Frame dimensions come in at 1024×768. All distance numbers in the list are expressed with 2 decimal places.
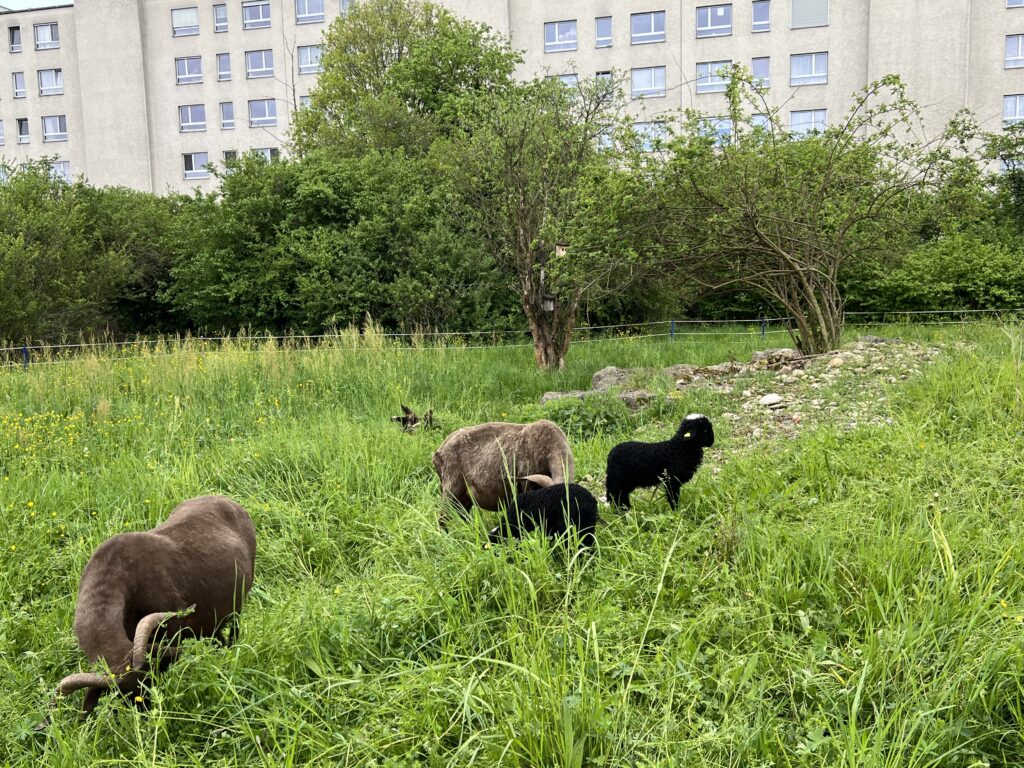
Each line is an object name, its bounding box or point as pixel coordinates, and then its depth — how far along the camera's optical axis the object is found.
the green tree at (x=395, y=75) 23.95
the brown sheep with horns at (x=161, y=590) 2.73
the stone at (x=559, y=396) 8.63
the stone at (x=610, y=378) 10.32
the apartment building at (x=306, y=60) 35.56
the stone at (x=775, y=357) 10.94
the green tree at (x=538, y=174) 12.38
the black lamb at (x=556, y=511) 3.64
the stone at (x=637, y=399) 8.53
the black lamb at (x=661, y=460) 4.30
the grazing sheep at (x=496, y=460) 4.23
